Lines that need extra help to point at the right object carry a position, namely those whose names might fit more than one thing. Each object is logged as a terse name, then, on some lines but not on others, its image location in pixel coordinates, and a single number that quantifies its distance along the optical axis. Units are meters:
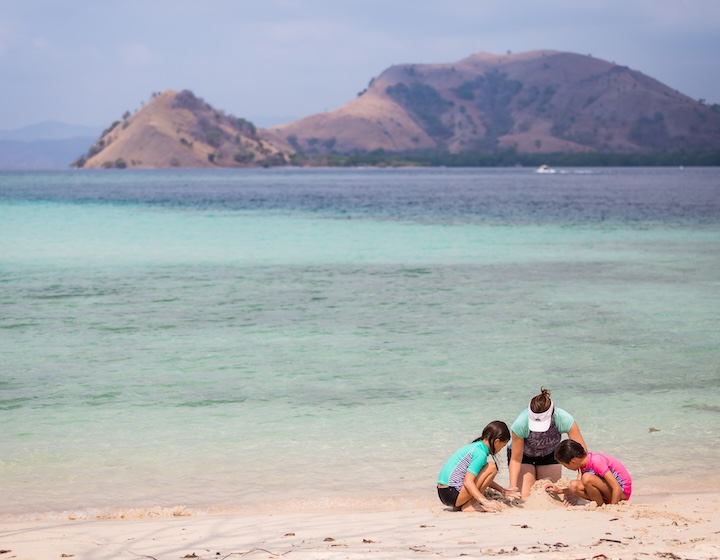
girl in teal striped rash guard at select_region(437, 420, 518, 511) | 14.84
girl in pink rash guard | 14.90
